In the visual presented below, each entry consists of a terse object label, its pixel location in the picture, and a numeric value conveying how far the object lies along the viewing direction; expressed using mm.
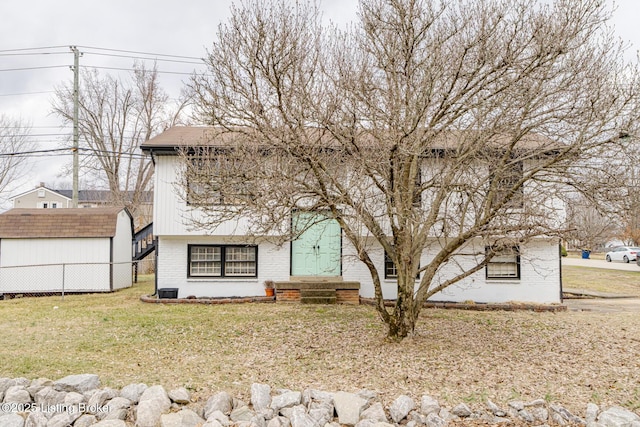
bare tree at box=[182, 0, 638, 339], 6609
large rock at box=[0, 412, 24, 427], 5152
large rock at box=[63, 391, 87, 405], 5395
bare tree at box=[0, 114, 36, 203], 25375
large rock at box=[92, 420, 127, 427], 5027
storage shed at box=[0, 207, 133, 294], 14703
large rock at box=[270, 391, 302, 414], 5328
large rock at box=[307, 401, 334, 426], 5164
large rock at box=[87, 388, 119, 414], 5316
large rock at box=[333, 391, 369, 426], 5129
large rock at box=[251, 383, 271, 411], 5375
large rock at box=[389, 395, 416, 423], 5203
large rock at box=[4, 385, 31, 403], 5480
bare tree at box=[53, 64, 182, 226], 24969
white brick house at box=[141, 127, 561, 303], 12938
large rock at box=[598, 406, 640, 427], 4965
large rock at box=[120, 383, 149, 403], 5473
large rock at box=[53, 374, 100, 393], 5605
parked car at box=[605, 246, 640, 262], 30750
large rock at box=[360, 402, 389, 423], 5138
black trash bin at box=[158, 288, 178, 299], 12839
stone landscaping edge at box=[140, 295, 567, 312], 12077
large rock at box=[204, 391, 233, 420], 5266
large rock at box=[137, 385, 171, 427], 5109
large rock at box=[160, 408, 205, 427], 5000
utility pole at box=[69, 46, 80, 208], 17672
